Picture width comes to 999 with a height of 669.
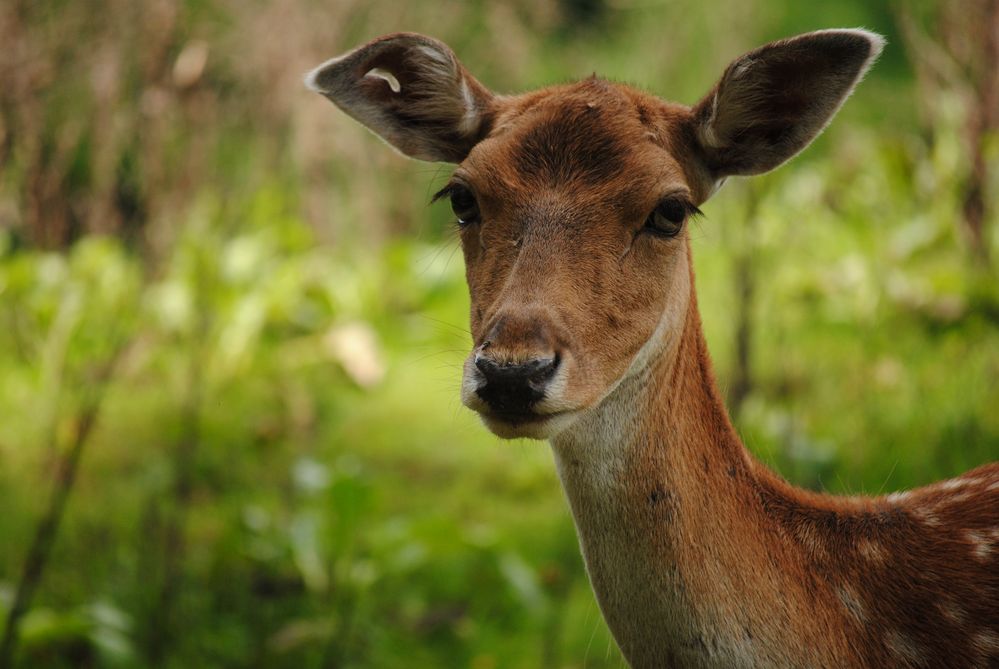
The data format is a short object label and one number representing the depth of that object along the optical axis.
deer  4.89
